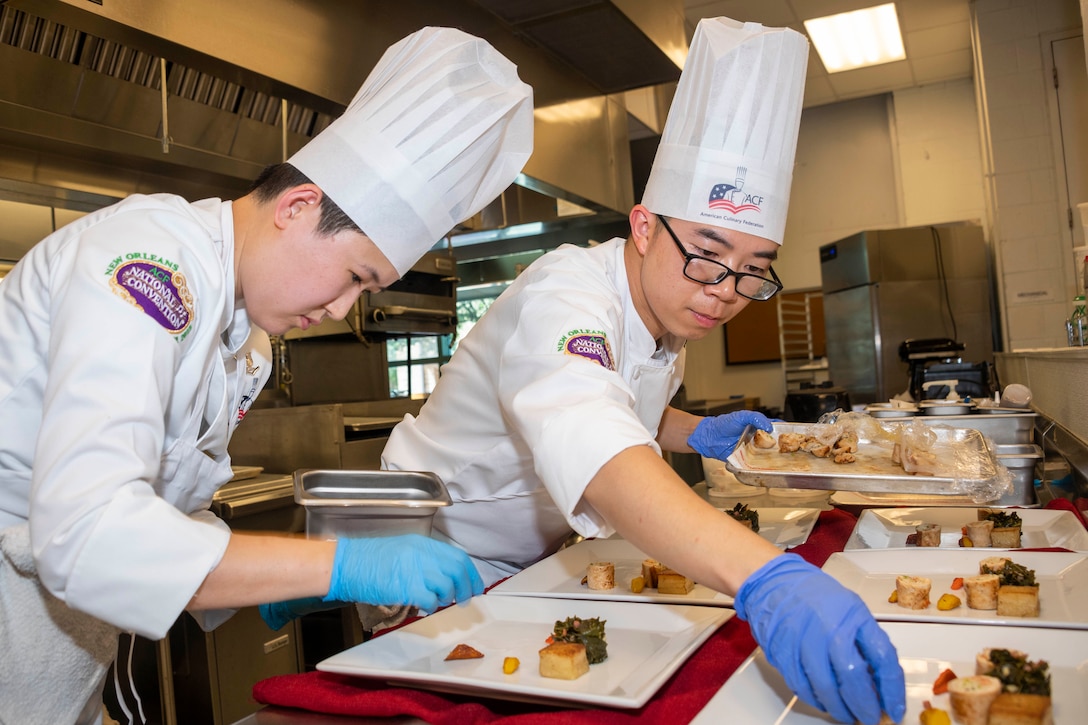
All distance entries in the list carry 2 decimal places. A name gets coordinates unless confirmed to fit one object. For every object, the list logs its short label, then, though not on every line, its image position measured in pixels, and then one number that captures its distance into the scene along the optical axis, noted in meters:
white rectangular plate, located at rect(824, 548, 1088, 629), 1.14
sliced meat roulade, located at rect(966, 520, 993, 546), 1.61
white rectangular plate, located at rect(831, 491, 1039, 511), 2.10
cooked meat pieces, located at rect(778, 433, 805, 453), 1.99
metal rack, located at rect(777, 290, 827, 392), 8.38
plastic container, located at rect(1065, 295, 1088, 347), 3.28
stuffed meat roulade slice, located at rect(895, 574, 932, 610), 1.23
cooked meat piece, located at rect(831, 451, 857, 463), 1.89
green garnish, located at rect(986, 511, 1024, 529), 1.60
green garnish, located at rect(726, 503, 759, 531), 1.81
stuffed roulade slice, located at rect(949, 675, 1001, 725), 0.87
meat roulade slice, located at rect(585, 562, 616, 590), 1.46
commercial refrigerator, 6.69
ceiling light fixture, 6.13
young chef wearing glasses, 1.15
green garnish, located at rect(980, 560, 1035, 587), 1.21
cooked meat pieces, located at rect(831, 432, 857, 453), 1.92
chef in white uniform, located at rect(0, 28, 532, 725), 0.90
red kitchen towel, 0.94
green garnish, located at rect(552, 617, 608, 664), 1.13
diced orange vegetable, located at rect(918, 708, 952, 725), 0.87
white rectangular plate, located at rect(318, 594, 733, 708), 0.99
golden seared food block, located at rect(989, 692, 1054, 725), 0.84
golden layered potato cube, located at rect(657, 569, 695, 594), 1.39
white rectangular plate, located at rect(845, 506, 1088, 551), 1.61
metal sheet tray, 1.61
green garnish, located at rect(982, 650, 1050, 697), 0.87
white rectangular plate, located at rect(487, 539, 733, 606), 1.35
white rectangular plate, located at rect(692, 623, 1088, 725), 0.90
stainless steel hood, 2.75
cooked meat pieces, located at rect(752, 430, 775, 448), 2.00
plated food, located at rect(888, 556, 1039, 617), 1.17
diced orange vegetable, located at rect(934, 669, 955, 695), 0.94
